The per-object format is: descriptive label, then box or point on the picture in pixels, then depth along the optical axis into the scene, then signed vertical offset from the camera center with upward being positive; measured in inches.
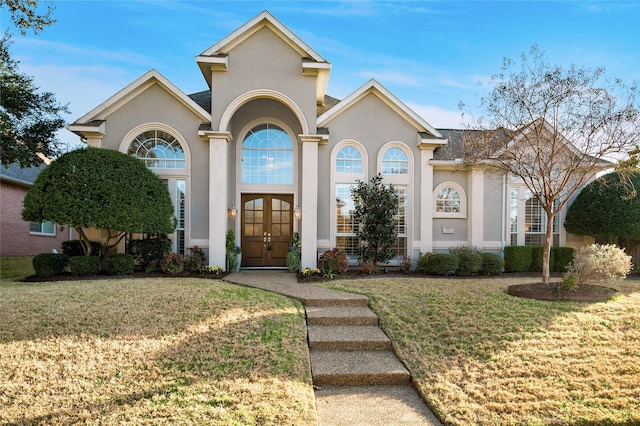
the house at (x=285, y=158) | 427.5 +84.9
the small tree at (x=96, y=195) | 363.3 +27.5
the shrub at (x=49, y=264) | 395.2 -50.8
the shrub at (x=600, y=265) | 314.2 -37.3
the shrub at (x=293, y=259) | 442.9 -47.8
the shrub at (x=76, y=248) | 425.4 -34.6
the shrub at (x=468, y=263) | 437.4 -50.6
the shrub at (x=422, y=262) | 448.5 -52.2
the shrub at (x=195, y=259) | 418.3 -47.4
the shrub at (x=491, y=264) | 445.4 -52.6
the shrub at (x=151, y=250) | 422.3 -35.8
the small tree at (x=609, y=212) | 438.6 +15.5
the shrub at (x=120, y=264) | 401.7 -50.7
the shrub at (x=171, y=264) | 402.6 -50.9
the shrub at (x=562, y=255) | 472.4 -43.0
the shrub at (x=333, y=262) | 414.0 -48.5
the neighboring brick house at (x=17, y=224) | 626.8 -8.2
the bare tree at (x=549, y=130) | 313.0 +90.4
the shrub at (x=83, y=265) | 390.7 -50.7
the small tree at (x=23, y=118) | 485.7 +150.8
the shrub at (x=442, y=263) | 434.0 -51.4
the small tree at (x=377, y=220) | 429.7 +2.8
